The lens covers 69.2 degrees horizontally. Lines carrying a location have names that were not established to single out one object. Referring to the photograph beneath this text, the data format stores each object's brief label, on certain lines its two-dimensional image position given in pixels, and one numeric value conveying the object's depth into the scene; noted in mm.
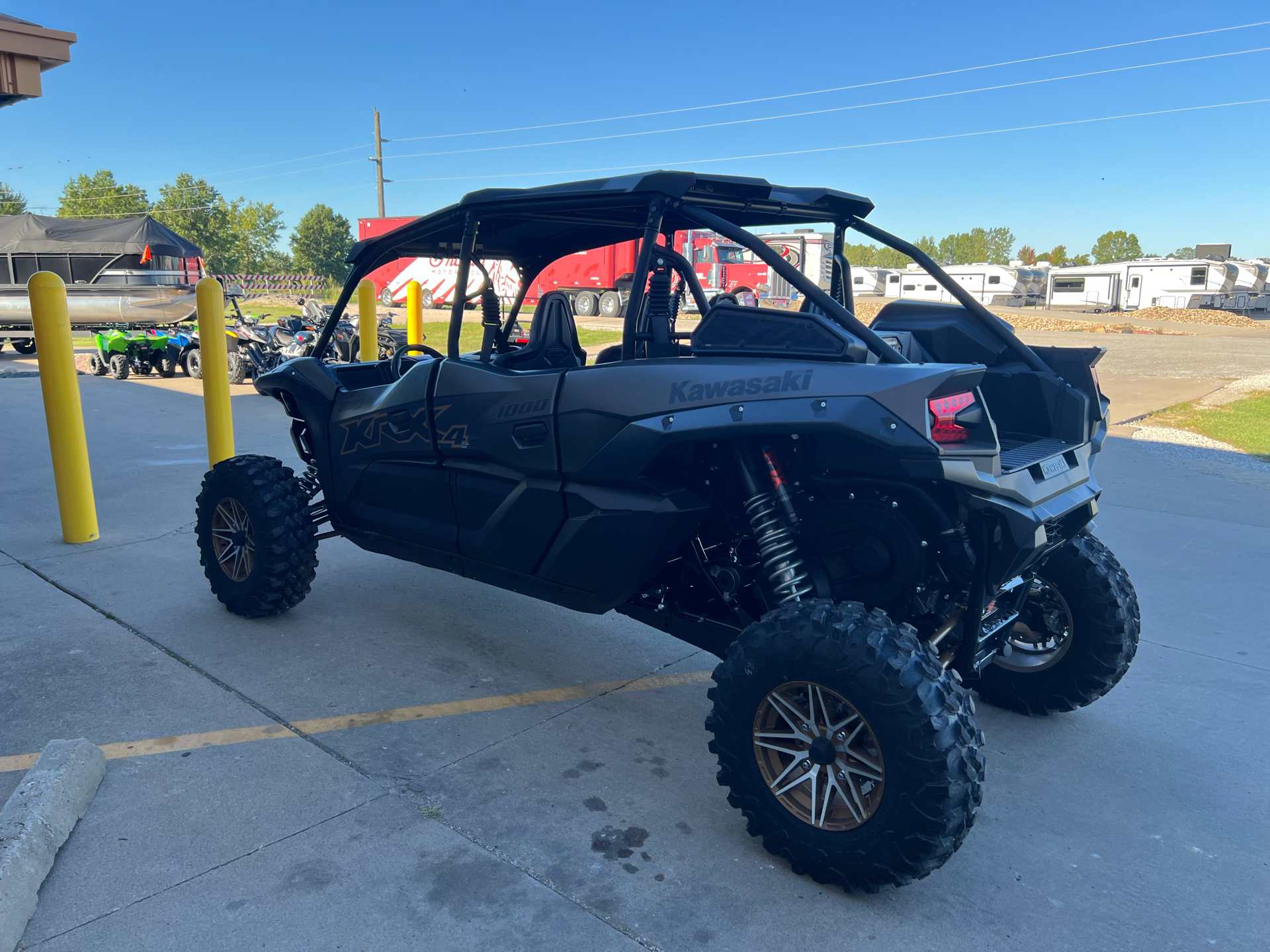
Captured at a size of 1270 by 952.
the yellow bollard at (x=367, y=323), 8125
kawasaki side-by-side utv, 2689
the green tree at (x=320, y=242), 78688
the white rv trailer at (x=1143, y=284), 44438
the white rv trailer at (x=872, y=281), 50844
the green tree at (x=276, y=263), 79812
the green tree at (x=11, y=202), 63219
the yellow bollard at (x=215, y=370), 6359
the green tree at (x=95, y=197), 68562
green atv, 14586
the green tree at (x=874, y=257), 111438
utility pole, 42406
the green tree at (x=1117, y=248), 113188
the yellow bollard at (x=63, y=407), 5586
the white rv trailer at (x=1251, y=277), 45688
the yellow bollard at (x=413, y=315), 10805
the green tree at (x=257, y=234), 75812
